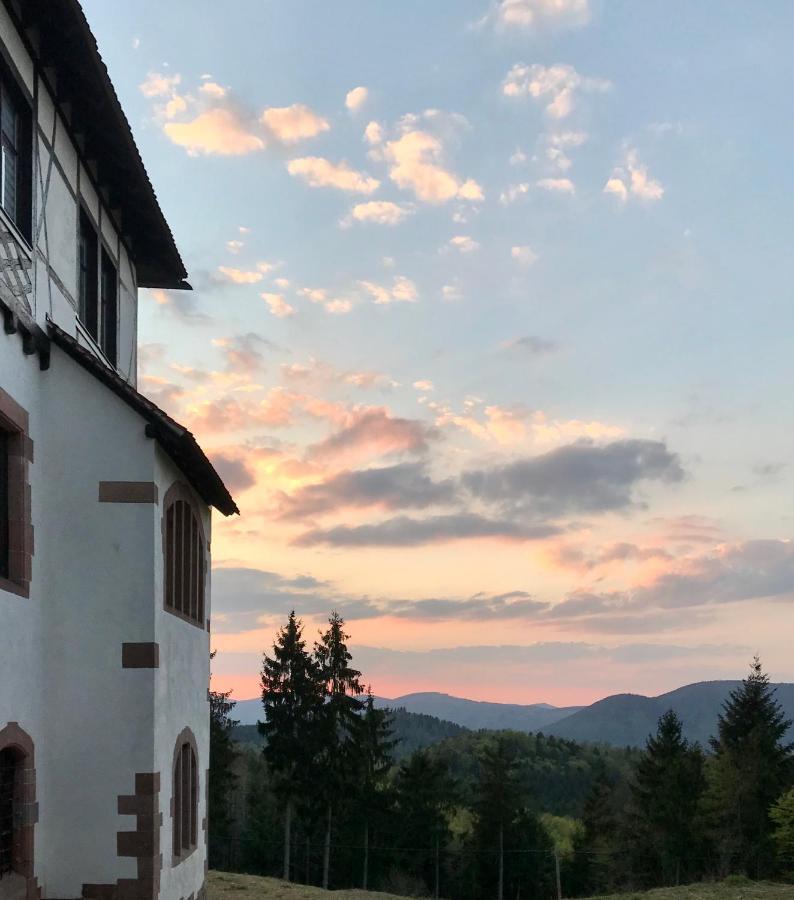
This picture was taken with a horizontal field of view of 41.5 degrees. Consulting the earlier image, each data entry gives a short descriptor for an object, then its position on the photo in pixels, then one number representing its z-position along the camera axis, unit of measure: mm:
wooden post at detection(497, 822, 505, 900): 60434
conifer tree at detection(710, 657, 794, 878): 49250
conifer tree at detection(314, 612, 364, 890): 52219
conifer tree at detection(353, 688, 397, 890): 54469
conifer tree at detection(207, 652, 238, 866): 53375
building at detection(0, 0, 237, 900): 10172
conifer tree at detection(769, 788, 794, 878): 42122
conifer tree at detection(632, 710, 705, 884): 55656
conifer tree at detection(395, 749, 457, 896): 59938
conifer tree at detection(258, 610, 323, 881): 52219
